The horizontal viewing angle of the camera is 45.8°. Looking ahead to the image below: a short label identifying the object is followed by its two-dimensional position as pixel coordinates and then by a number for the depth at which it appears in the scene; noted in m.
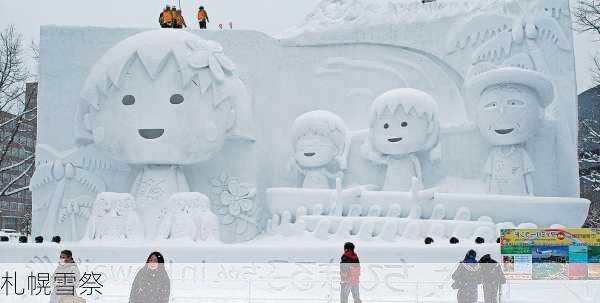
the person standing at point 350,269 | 6.22
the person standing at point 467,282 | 5.98
